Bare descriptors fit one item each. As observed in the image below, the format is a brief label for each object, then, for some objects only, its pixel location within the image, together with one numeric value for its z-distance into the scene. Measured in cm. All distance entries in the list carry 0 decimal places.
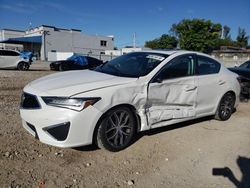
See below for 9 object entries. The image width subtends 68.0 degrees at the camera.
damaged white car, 252
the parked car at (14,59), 1293
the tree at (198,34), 3479
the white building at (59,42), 3603
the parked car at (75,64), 1452
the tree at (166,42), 4581
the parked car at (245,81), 594
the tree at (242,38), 5869
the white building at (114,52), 3828
